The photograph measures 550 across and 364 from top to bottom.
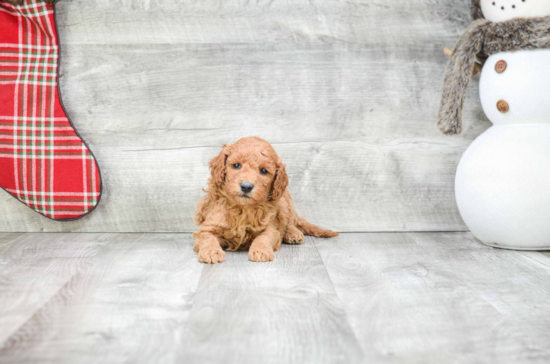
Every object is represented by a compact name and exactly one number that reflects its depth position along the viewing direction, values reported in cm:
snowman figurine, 172
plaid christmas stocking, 204
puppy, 166
